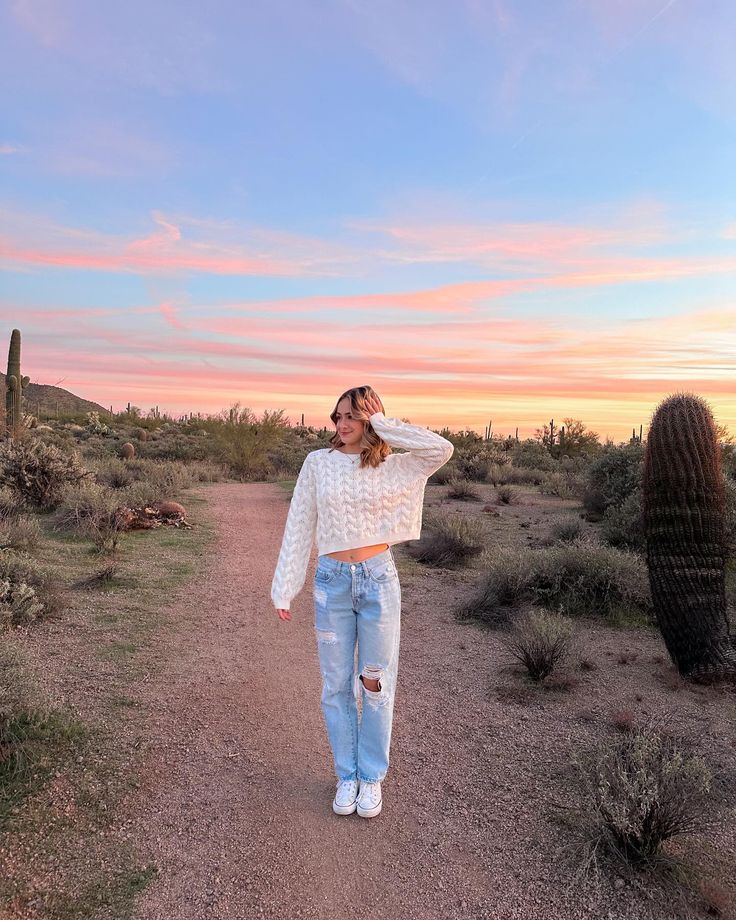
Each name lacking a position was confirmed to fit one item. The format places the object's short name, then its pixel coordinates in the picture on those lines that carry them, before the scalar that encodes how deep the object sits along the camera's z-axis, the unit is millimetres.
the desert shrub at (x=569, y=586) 7605
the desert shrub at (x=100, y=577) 7934
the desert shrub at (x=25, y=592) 6387
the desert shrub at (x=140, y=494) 12198
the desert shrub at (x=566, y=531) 11342
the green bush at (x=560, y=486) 17297
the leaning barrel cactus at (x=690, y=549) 5867
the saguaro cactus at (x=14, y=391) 21594
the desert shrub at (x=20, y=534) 8867
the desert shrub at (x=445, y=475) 19428
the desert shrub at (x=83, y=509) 10469
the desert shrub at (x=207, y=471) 19844
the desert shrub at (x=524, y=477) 20844
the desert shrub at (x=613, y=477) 12938
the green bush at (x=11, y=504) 10780
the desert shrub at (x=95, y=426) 33312
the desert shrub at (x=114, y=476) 15219
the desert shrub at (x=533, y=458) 24453
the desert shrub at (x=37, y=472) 11805
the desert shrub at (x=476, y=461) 21438
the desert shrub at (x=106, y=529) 9398
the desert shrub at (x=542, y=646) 5676
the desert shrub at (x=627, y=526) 10742
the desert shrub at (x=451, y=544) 9953
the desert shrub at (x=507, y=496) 16094
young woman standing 3467
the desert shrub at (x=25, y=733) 3953
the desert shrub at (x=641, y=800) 3354
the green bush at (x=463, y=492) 16672
